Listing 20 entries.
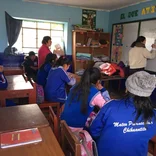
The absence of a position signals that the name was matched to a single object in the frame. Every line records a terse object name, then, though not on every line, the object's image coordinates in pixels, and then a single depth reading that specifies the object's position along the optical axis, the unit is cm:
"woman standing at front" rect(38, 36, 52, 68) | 398
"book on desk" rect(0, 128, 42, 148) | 108
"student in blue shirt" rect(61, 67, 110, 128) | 162
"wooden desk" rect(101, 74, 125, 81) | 373
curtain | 463
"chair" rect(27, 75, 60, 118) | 273
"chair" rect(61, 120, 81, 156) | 99
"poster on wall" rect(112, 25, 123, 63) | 516
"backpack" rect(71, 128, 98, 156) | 118
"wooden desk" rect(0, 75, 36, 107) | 221
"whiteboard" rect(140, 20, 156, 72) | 401
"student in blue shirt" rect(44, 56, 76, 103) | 270
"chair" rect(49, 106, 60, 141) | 139
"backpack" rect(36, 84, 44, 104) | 270
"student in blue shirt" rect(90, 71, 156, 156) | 111
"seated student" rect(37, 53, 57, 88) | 325
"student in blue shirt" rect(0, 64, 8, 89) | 225
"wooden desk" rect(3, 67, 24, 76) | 390
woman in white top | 377
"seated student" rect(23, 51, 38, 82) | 441
